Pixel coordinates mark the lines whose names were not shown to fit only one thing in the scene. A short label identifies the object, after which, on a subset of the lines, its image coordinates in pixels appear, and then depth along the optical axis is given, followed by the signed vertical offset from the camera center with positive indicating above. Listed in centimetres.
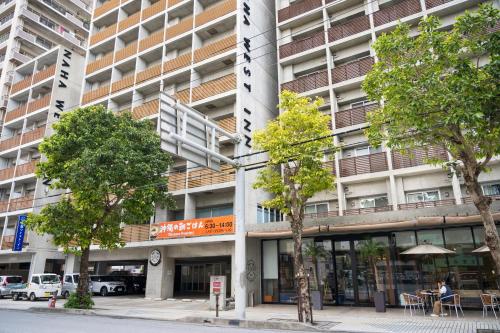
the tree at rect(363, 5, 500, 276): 1040 +522
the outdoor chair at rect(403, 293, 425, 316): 1521 -111
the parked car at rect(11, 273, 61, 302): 2545 -89
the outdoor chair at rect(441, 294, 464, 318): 1415 -105
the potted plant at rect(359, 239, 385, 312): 1806 +89
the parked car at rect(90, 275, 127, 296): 2939 -84
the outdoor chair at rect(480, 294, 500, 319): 1338 -100
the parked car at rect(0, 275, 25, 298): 2791 -68
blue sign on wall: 3000 +300
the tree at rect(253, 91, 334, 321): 1498 +475
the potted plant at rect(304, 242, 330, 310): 1954 +95
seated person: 1434 -92
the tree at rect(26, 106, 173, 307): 1855 +496
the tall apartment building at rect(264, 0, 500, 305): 1662 +441
